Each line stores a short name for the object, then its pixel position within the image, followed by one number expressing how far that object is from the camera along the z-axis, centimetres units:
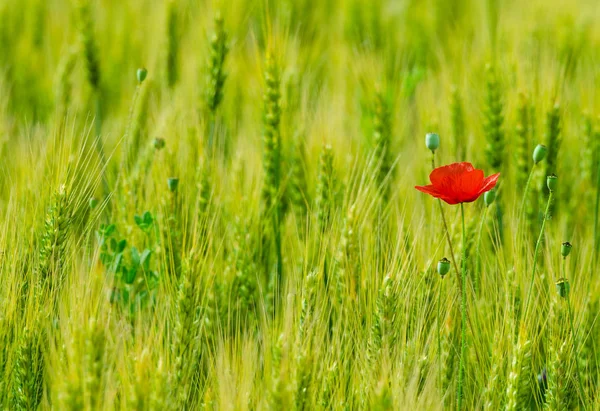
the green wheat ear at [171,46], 575
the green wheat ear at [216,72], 473
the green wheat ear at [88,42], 545
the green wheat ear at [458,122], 490
